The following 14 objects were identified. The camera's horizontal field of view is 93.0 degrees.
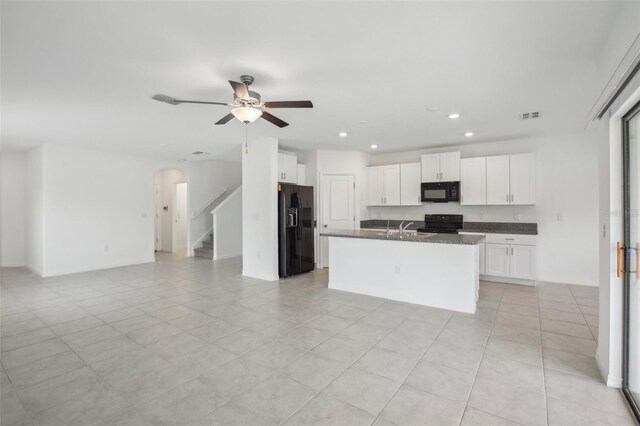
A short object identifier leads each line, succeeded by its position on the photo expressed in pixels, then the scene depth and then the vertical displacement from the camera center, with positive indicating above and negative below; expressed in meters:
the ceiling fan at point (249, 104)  2.76 +1.00
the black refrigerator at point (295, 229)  5.55 -0.34
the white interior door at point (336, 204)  6.45 +0.14
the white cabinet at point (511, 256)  5.02 -0.79
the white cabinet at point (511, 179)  5.23 +0.53
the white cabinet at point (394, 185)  6.26 +0.54
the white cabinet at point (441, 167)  5.80 +0.84
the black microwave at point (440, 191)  5.77 +0.35
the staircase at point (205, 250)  8.01 -1.03
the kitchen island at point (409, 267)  3.79 -0.79
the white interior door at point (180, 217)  9.22 -0.15
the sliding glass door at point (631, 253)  2.06 -0.31
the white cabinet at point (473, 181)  5.60 +0.53
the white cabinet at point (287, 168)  5.94 +0.88
